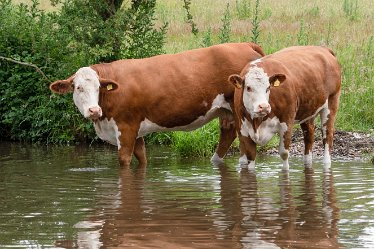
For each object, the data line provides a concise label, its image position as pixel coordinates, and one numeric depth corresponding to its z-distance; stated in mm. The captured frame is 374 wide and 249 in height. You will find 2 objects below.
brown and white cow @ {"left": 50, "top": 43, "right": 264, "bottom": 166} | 13312
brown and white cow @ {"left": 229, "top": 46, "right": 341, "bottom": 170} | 12320
